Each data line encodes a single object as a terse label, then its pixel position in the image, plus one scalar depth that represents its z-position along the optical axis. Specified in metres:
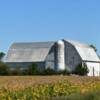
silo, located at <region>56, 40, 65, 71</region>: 97.19
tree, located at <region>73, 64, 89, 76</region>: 88.39
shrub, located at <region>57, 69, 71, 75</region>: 87.20
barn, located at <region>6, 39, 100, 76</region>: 96.81
